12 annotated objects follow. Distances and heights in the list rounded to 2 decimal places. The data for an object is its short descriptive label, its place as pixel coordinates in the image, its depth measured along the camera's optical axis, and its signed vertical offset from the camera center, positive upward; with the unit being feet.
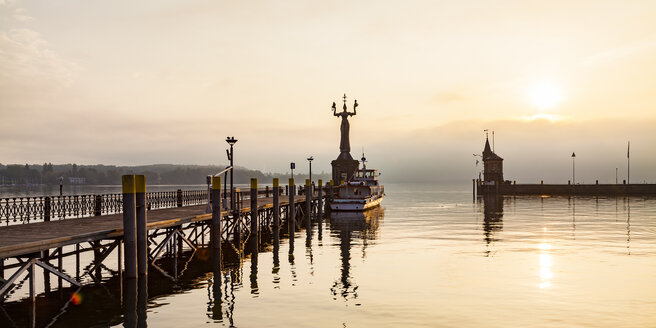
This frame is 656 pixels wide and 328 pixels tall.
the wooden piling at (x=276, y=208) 125.39 -8.77
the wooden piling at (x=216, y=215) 88.28 -7.06
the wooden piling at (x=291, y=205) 137.45 -8.96
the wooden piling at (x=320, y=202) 163.73 -9.94
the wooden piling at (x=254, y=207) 110.41 -7.76
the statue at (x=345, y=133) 252.21 +16.27
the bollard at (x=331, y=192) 204.29 -8.74
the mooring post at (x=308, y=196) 153.73 -7.75
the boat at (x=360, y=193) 191.83 -9.12
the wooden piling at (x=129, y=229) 60.95 -6.34
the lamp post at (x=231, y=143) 121.90 +5.97
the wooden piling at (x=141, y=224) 62.75 -5.94
